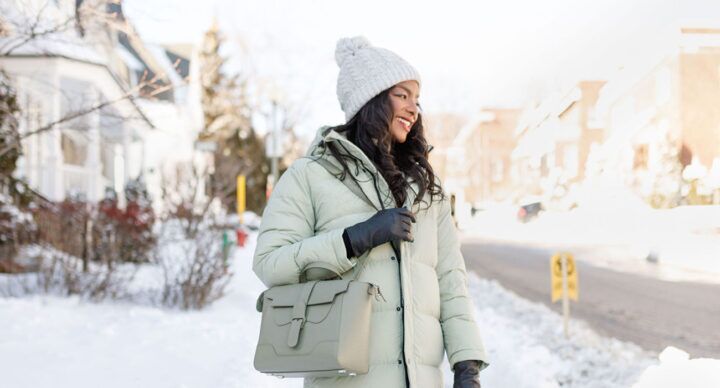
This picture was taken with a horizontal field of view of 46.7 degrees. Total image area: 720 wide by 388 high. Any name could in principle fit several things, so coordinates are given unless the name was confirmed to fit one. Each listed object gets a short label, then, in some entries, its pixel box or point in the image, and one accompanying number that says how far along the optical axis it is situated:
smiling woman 2.47
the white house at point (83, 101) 6.88
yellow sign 7.53
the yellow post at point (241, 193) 18.88
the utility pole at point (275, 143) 21.53
